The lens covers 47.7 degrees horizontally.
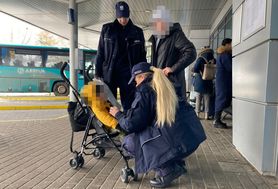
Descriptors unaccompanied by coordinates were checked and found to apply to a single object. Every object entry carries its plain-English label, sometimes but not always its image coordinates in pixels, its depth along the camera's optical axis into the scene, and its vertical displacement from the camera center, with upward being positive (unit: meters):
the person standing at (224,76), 6.32 -0.04
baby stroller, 3.79 -0.61
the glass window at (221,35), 11.58 +1.50
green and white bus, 17.58 +0.29
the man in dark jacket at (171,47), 3.83 +0.33
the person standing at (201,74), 7.65 -0.06
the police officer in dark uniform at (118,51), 4.39 +0.32
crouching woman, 3.05 -0.52
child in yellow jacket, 3.59 -0.34
